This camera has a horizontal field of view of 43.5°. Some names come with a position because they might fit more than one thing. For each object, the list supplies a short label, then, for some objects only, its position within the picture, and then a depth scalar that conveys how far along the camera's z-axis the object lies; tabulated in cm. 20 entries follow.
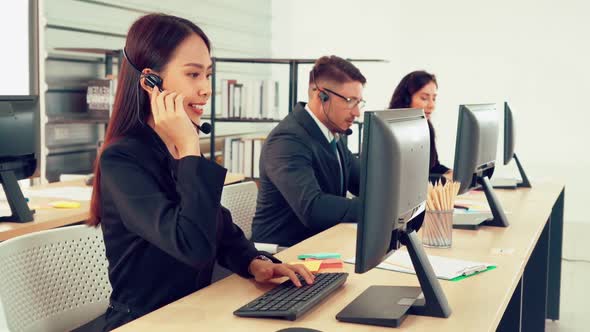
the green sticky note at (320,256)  203
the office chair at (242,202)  291
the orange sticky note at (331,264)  193
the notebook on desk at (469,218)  260
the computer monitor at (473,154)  260
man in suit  272
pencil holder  221
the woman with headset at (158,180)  157
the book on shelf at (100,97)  446
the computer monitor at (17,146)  264
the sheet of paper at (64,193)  319
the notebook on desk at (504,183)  379
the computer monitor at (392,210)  141
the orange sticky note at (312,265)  187
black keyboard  147
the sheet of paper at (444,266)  188
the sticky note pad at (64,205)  295
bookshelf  500
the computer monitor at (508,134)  371
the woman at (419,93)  425
